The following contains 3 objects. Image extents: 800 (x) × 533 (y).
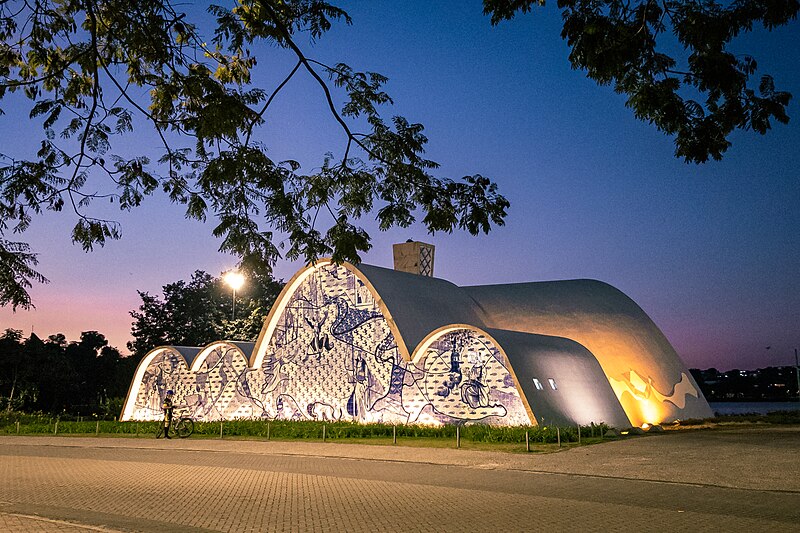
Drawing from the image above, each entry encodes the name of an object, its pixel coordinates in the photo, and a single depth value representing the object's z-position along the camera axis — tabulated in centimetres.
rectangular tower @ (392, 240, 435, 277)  3300
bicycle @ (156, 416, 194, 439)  2467
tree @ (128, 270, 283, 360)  5566
